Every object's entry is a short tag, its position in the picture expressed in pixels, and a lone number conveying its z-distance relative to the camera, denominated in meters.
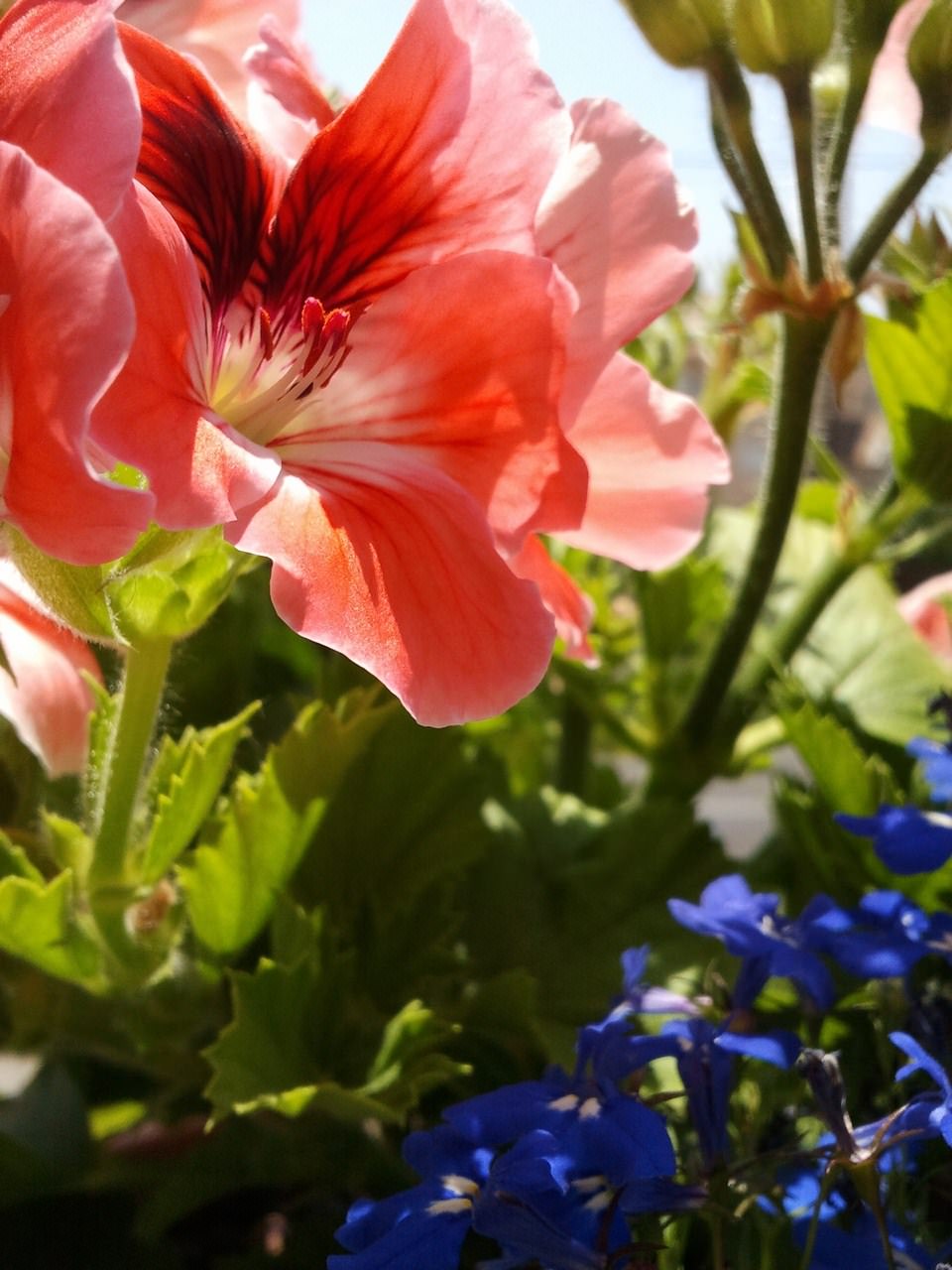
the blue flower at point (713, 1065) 0.26
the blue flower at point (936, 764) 0.35
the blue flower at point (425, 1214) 0.24
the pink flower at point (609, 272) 0.28
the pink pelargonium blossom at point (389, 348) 0.23
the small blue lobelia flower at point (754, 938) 0.30
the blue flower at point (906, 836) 0.32
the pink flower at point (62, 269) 0.19
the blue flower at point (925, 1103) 0.24
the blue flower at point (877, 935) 0.30
